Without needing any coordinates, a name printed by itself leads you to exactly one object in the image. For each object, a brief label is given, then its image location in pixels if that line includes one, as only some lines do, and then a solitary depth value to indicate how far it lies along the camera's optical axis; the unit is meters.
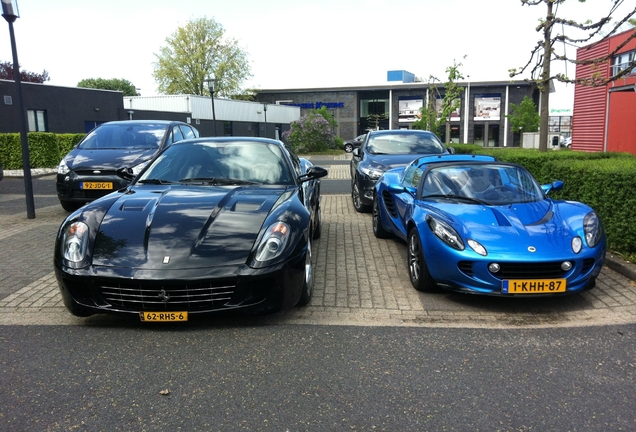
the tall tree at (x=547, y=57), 12.14
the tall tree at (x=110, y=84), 77.19
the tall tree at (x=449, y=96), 32.91
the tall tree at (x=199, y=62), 60.28
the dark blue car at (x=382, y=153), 10.19
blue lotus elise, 4.69
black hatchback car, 9.65
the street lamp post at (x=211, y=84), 27.36
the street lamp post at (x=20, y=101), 9.09
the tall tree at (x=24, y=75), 50.81
